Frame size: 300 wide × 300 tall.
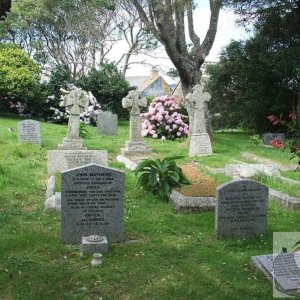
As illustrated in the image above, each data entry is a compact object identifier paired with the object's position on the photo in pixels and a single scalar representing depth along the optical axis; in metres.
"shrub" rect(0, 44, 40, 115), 20.16
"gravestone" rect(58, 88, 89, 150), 11.86
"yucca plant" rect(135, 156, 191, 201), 6.67
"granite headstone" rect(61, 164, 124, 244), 4.90
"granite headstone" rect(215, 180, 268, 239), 5.05
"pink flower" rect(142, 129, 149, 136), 16.44
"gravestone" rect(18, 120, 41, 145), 12.57
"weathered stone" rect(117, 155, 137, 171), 9.64
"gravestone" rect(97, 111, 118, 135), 16.75
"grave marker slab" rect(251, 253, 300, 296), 3.72
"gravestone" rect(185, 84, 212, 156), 11.88
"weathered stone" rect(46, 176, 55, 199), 6.69
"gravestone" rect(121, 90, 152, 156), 12.01
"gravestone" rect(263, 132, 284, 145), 15.72
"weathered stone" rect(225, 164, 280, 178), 8.39
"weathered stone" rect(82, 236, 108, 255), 4.58
